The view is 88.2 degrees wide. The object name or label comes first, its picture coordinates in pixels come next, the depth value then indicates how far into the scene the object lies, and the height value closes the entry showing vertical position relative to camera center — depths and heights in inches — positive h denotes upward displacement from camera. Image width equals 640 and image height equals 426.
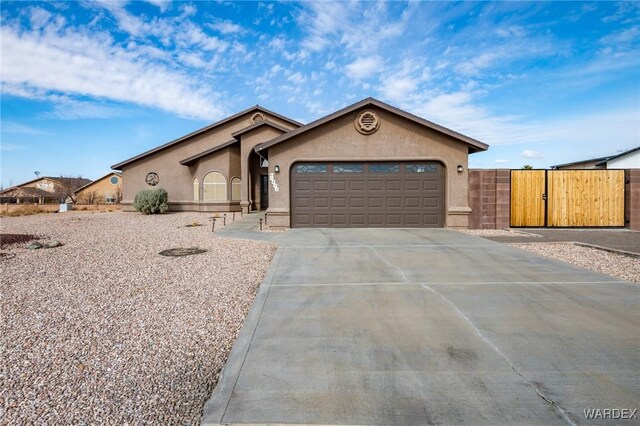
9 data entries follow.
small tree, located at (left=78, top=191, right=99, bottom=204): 1332.6 +41.6
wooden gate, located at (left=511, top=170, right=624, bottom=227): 512.1 +9.3
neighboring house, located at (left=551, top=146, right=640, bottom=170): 984.3 +133.1
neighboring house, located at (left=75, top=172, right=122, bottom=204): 1363.2 +73.8
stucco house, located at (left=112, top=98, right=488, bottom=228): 517.3 +49.9
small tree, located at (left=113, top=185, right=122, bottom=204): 1371.6 +52.9
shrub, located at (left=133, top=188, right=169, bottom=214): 766.5 +14.8
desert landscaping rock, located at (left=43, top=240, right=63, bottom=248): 378.3 -41.0
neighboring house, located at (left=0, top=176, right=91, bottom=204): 1296.8 +89.9
